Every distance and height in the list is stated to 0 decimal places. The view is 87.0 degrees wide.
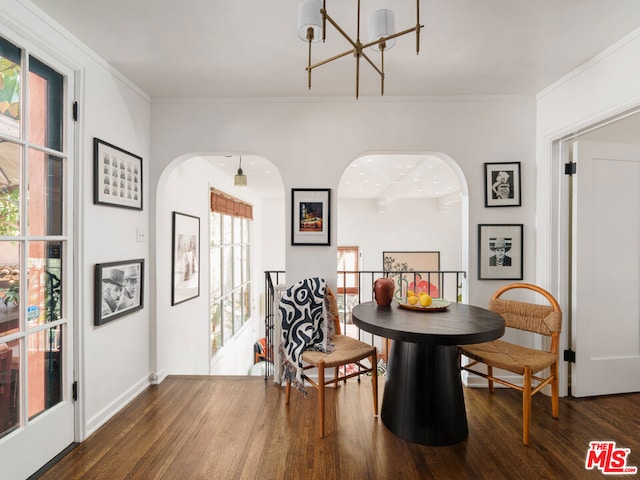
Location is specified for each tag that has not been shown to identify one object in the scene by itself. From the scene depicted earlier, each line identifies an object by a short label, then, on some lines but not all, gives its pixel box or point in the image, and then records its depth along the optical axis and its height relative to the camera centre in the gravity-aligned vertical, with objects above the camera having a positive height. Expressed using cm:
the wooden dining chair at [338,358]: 213 -79
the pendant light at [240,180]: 425 +75
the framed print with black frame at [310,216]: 288 +20
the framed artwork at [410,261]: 820 -52
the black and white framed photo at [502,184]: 282 +47
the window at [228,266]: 513 -49
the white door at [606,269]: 260 -23
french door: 164 -13
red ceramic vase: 245 -38
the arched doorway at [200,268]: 301 -30
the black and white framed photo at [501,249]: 283 -8
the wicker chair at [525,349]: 203 -75
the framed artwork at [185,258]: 348 -22
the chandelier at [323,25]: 139 +94
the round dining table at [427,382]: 200 -87
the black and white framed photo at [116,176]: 224 +45
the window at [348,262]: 839 -57
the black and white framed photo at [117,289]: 223 -37
